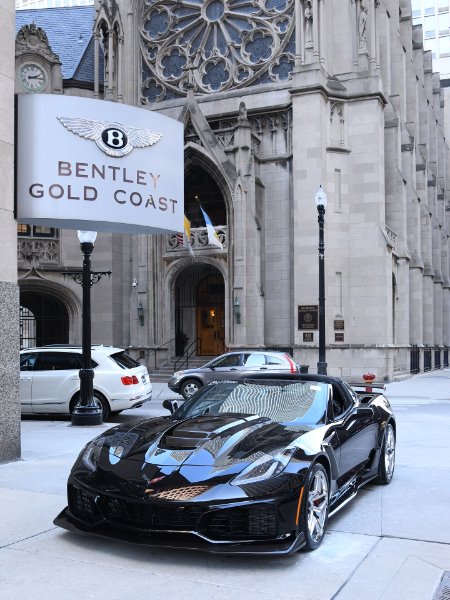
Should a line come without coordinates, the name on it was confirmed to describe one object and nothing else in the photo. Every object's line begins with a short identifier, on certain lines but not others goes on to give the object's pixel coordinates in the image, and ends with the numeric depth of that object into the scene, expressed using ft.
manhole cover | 15.24
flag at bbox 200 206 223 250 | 93.40
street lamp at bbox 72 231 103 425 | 44.62
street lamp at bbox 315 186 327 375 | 65.25
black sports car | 16.66
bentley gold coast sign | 32.30
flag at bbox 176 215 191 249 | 93.45
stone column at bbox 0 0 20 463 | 30.37
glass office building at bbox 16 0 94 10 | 366.02
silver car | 62.23
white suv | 48.34
